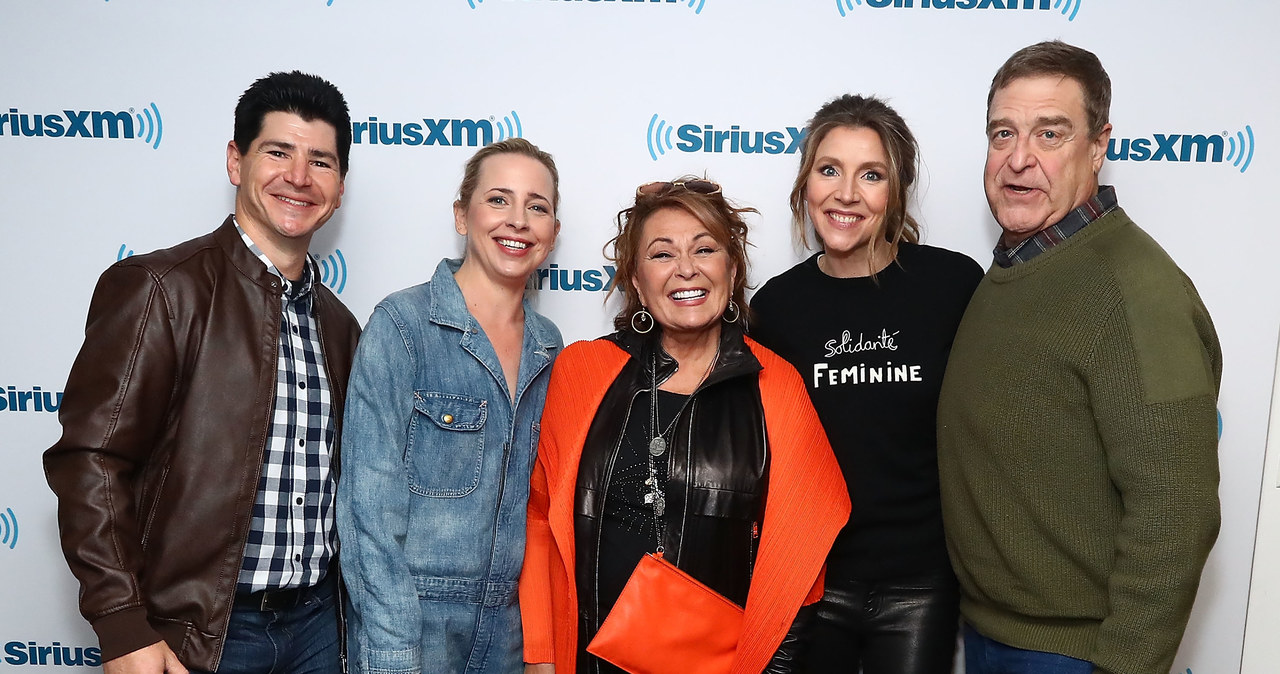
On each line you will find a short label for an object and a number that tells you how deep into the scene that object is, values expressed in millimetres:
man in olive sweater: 1396
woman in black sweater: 1812
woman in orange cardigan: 1667
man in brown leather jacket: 1479
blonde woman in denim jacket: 1629
